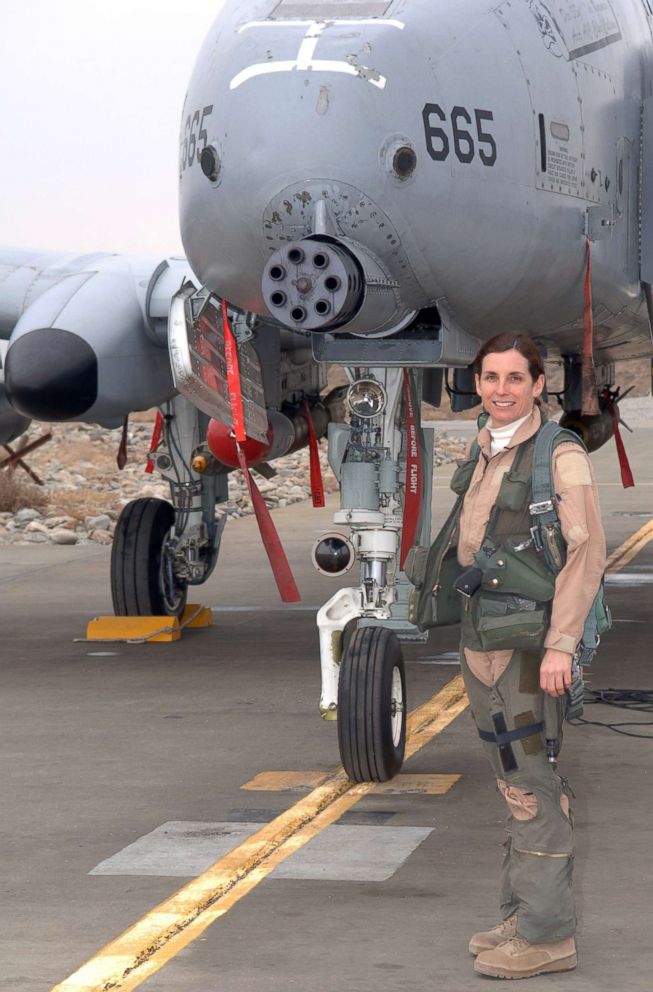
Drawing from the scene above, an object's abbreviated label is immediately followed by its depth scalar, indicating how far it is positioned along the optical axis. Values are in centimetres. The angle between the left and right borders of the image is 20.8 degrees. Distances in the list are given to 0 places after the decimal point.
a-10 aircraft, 871
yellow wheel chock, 1489
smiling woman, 633
